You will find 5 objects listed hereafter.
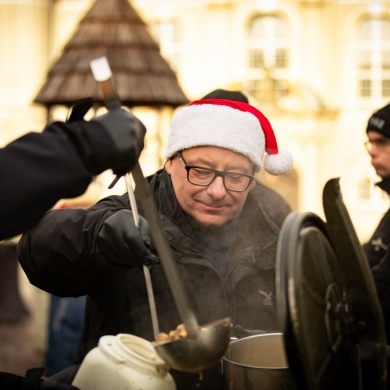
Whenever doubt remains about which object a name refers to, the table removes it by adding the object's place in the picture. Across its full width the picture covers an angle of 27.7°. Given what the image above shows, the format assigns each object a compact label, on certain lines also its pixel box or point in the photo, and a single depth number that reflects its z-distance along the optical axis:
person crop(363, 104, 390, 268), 4.24
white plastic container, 2.08
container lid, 1.80
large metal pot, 2.05
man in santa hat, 2.53
